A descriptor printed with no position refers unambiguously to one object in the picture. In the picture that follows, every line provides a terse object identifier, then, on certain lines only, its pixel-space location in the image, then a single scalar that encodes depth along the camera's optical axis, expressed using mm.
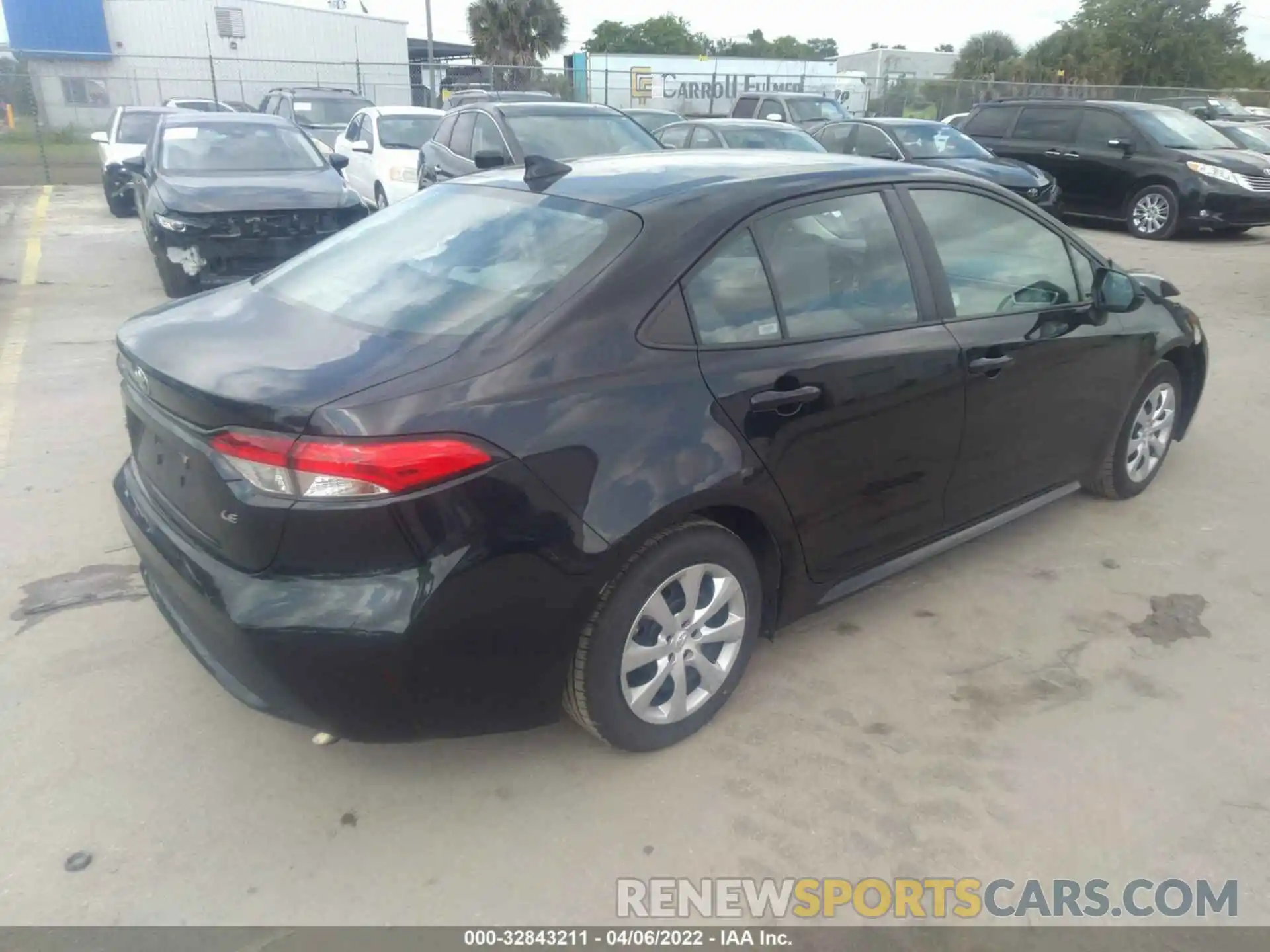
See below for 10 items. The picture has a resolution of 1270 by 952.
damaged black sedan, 7809
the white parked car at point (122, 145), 13086
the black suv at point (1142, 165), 12273
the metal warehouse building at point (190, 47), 31078
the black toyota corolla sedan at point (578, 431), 2293
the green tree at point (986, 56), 47500
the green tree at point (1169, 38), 40625
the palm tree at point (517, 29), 39594
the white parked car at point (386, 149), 11859
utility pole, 23375
